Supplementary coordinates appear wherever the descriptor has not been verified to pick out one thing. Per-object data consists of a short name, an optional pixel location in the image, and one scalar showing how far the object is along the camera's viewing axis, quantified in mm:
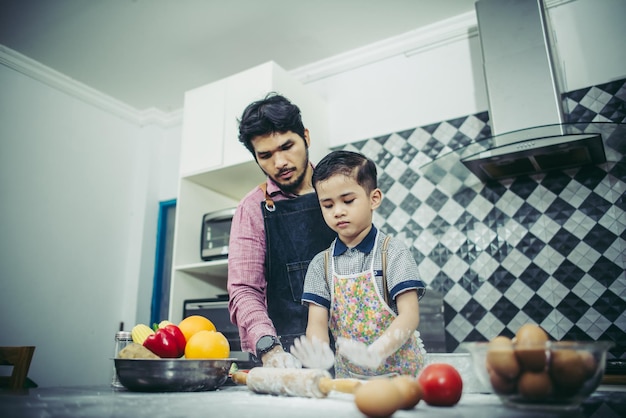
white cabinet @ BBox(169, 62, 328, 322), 2473
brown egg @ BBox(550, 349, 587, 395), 599
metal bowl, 884
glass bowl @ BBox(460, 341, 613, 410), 600
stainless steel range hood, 1845
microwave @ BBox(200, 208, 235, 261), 2469
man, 1427
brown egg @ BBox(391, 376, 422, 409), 641
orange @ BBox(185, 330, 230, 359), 957
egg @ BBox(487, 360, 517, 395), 628
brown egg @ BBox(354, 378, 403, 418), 578
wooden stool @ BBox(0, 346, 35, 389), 1580
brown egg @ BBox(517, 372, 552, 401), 610
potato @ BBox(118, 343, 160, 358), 903
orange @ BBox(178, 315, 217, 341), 1060
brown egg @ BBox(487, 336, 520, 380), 618
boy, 1115
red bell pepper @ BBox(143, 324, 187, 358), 957
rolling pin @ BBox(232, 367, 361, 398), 713
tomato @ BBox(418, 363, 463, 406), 694
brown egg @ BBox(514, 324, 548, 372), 595
